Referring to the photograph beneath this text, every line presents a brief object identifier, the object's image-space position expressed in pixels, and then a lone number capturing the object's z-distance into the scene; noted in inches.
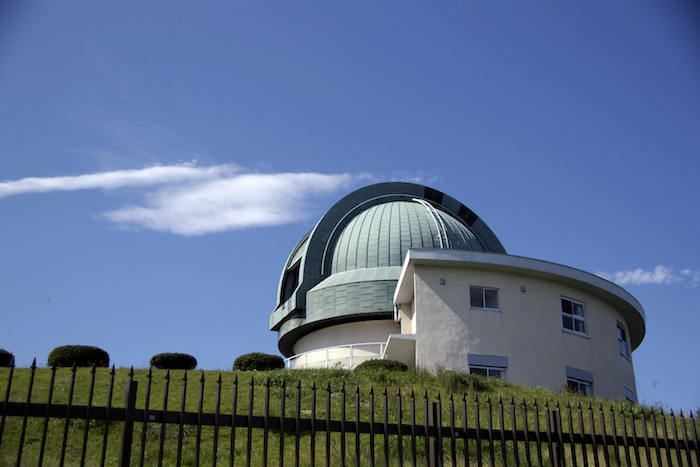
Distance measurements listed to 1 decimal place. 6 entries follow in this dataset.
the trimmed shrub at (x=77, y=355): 880.9
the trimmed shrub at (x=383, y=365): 827.8
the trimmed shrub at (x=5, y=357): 857.5
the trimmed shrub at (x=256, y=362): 989.2
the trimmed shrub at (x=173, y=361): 935.1
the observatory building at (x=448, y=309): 884.6
